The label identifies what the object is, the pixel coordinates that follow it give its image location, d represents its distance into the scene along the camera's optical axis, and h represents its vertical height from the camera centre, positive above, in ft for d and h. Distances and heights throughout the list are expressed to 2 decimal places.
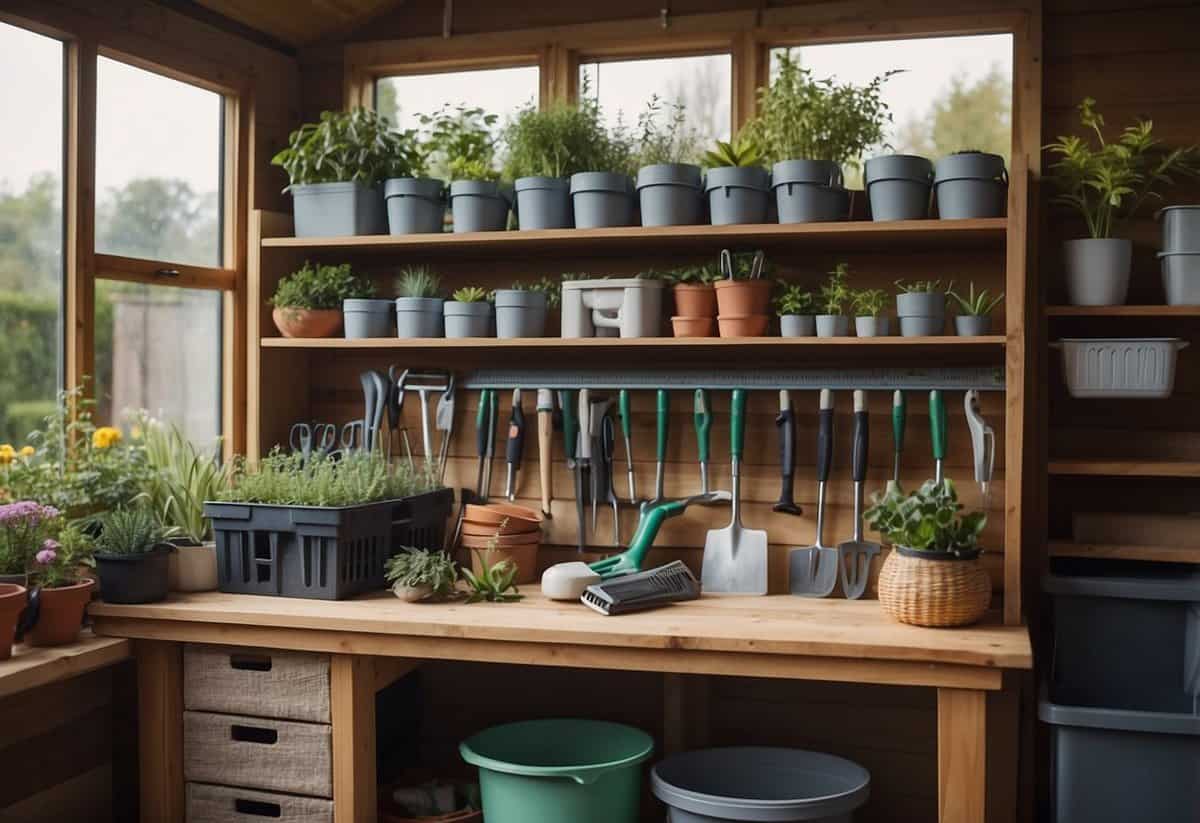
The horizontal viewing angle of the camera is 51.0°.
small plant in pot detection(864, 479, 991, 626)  8.68 -1.17
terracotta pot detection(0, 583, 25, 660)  8.34 -1.50
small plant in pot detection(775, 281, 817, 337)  9.87 +0.61
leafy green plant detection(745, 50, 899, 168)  9.88 +2.16
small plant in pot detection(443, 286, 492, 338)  10.57 +0.65
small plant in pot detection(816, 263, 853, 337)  9.73 +0.64
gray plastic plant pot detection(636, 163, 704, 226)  9.94 +1.58
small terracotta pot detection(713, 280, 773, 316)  9.91 +0.76
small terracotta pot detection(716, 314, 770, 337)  9.96 +0.53
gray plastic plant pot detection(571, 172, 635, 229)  10.12 +1.57
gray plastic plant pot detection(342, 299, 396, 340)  10.76 +0.63
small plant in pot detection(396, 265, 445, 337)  10.68 +0.69
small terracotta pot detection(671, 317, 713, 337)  10.12 +0.53
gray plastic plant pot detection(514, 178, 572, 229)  10.28 +1.55
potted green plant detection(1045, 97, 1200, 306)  9.48 +1.62
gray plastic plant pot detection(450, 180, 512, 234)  10.43 +1.55
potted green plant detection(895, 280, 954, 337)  9.53 +0.62
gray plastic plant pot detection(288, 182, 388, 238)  10.76 +1.56
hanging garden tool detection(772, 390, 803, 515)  10.30 -0.49
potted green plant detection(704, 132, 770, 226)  9.80 +1.57
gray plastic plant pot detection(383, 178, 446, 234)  10.59 +1.58
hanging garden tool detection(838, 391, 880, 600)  10.10 -1.25
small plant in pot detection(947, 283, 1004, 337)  9.53 +0.58
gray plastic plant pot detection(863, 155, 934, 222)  9.48 +1.58
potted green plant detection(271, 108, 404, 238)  10.78 +1.88
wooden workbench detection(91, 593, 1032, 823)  8.28 -1.77
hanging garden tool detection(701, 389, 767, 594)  10.26 -1.32
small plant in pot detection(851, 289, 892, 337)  9.62 +0.61
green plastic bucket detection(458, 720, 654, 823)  9.15 -2.94
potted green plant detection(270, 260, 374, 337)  10.81 +0.78
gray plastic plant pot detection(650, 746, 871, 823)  9.59 -2.97
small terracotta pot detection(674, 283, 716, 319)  10.10 +0.75
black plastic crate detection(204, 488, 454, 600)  9.57 -1.23
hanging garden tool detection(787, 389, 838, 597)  10.15 -1.35
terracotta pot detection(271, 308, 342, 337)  10.82 +0.59
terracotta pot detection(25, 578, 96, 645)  8.82 -1.60
